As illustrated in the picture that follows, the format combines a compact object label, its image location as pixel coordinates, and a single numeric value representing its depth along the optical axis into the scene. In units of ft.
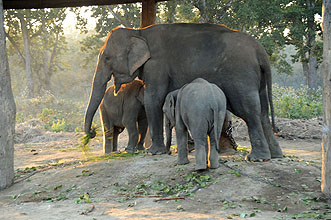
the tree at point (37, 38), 93.20
